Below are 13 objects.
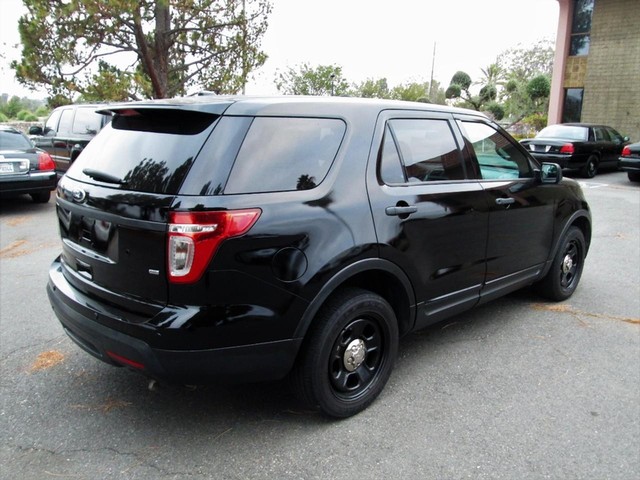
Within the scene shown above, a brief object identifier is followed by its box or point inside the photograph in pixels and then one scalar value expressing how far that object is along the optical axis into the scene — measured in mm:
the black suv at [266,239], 2504
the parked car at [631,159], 13648
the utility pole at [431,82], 60081
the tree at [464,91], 41219
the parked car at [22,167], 9094
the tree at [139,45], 14073
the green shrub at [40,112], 51625
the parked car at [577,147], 14547
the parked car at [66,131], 10719
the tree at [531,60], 53562
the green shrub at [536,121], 30844
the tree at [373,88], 52031
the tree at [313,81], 43219
